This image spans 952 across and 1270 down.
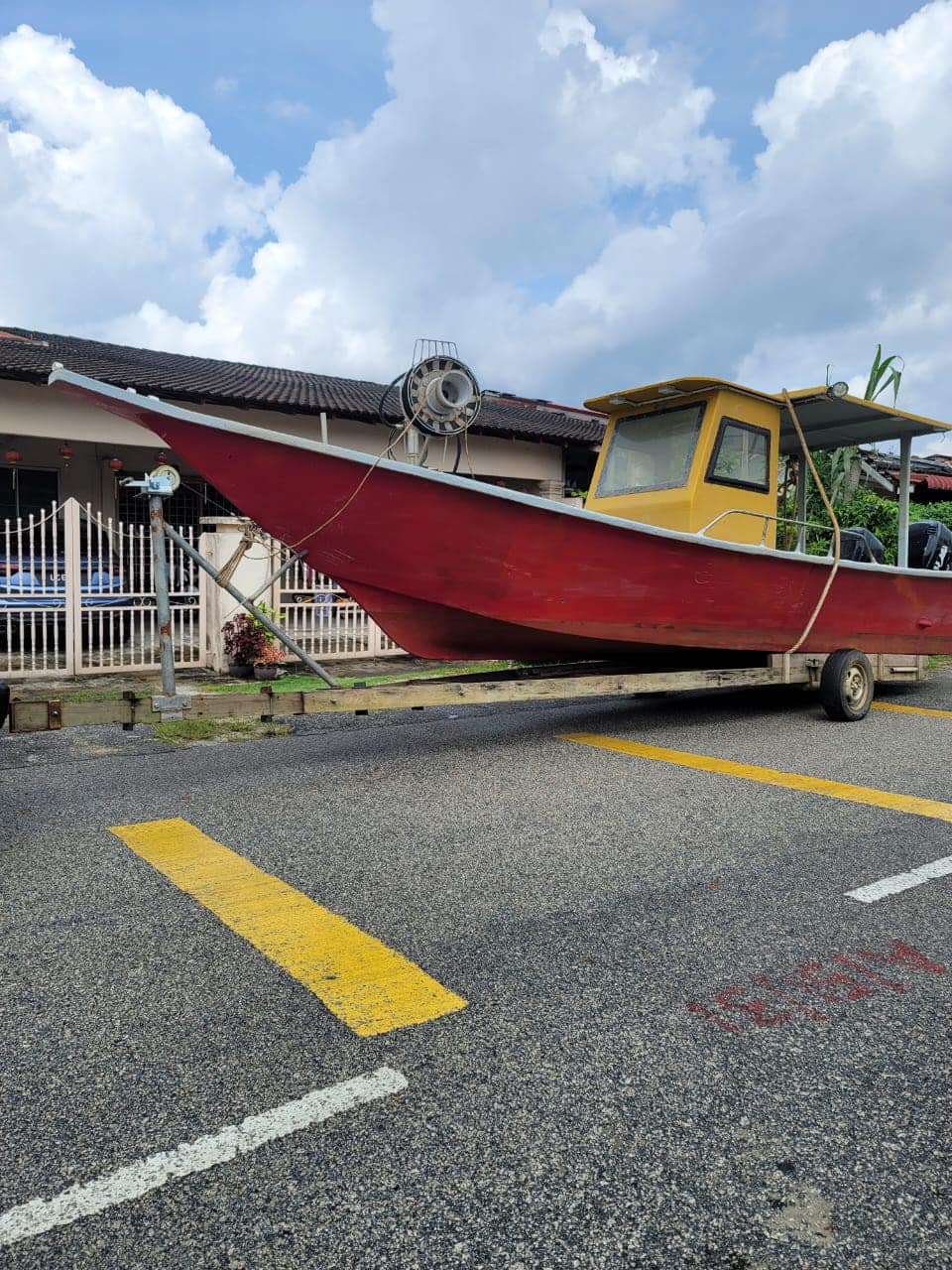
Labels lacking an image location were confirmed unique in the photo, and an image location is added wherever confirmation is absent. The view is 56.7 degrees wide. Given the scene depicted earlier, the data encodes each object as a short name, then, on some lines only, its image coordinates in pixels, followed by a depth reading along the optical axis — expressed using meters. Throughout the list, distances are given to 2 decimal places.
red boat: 4.80
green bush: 12.20
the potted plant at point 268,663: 9.27
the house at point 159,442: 11.44
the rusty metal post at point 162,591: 4.41
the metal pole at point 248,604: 4.55
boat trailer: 4.11
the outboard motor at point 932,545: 8.93
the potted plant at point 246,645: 9.39
